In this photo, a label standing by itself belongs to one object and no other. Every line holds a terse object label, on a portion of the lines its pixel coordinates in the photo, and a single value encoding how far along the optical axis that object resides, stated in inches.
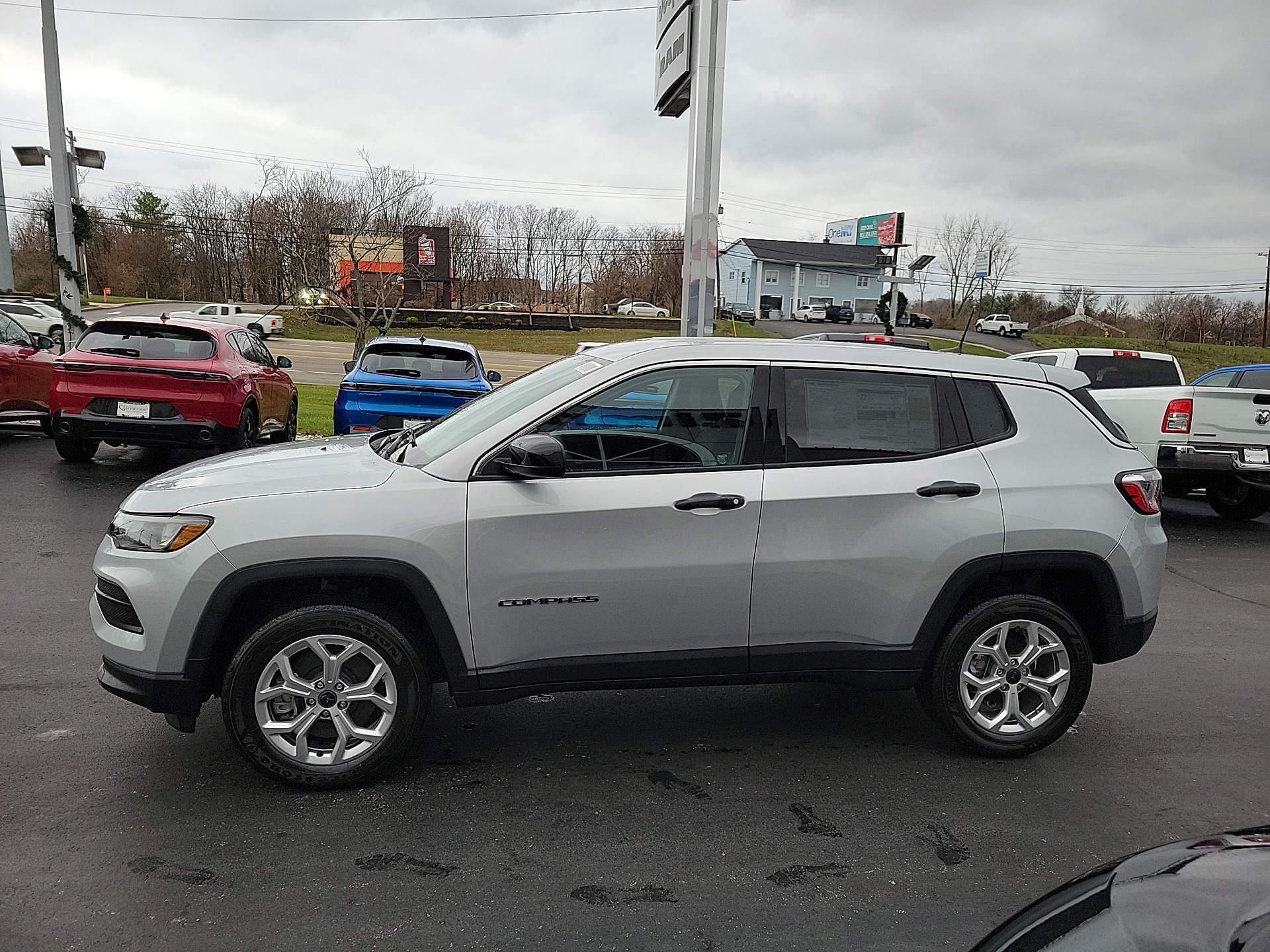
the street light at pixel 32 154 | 669.3
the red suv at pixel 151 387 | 399.2
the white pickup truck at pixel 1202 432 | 387.9
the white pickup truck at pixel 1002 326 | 2628.0
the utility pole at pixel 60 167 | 629.6
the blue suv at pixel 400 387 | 407.8
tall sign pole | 471.5
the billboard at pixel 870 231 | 3021.7
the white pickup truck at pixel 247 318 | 1835.6
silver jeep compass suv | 147.5
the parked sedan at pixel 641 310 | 2694.4
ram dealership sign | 498.0
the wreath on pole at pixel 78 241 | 658.8
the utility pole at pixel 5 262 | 1958.7
